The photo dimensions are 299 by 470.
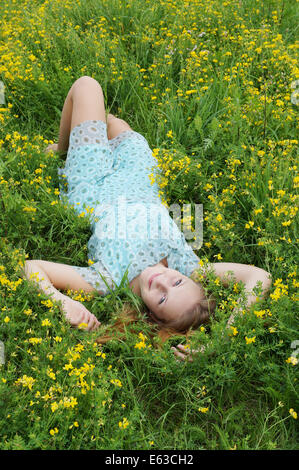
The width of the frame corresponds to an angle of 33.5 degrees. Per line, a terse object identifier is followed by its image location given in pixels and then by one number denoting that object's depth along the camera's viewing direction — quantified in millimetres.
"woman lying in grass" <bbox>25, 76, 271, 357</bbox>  2982
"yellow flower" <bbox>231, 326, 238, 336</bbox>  2608
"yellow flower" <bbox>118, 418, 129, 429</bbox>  2367
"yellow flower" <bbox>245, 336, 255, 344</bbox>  2578
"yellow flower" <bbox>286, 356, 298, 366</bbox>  2471
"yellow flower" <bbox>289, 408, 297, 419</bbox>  2398
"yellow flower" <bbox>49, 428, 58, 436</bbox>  2223
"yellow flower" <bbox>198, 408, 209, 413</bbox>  2548
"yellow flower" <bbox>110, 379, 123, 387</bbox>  2506
